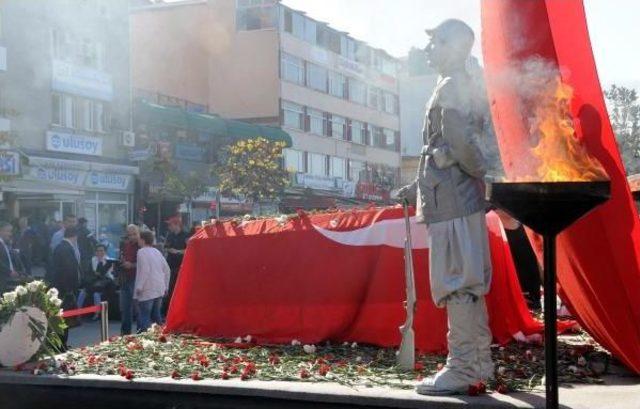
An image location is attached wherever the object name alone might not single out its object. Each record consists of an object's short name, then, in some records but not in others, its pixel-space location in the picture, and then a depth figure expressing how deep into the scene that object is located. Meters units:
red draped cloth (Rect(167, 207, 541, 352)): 6.58
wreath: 6.05
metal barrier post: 8.50
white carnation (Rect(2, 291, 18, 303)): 6.07
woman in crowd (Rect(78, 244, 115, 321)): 13.40
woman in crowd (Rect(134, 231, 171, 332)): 10.02
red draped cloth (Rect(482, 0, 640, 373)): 4.30
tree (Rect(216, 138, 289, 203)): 32.06
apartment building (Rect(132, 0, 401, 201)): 44.84
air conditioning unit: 29.97
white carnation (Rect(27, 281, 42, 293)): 6.26
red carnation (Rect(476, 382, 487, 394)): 4.38
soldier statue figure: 4.45
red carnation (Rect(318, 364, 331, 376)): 5.15
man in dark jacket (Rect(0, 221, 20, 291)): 9.80
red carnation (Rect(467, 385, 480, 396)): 4.36
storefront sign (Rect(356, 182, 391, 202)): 49.84
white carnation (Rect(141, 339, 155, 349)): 6.80
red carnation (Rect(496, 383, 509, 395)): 4.43
